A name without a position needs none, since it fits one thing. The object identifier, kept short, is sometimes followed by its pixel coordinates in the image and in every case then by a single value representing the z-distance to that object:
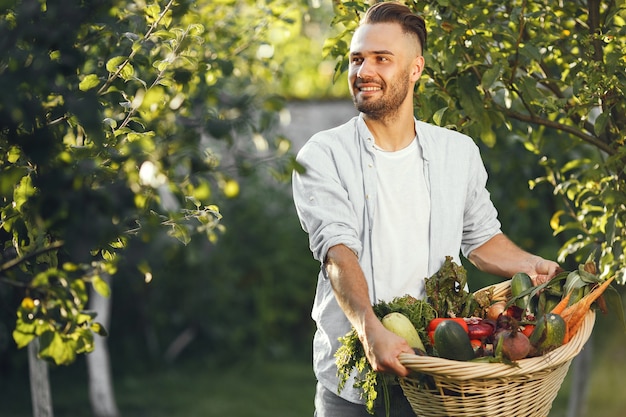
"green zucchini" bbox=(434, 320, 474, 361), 2.13
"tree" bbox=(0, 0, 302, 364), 1.49
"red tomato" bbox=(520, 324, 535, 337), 2.30
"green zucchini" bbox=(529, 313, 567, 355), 2.23
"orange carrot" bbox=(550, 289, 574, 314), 2.41
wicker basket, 2.08
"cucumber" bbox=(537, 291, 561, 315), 2.52
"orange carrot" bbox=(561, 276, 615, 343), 2.35
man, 2.64
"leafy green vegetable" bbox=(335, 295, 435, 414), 2.30
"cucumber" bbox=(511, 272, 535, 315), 2.50
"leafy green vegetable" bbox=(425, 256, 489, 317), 2.54
